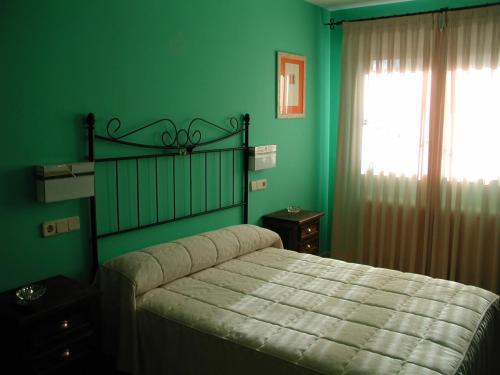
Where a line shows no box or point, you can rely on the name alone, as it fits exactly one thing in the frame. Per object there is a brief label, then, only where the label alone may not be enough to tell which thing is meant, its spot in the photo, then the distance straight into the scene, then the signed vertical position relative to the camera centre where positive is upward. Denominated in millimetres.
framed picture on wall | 4207 +413
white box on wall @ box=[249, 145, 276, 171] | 3804 -222
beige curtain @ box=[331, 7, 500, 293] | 3926 -137
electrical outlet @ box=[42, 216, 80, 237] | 2482 -518
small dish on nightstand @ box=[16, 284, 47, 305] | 2170 -776
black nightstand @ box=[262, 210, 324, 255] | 3930 -826
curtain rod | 3844 +1038
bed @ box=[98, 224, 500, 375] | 2004 -916
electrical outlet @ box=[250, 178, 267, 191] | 3985 -460
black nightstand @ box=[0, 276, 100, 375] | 2041 -912
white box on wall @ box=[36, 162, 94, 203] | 2350 -267
